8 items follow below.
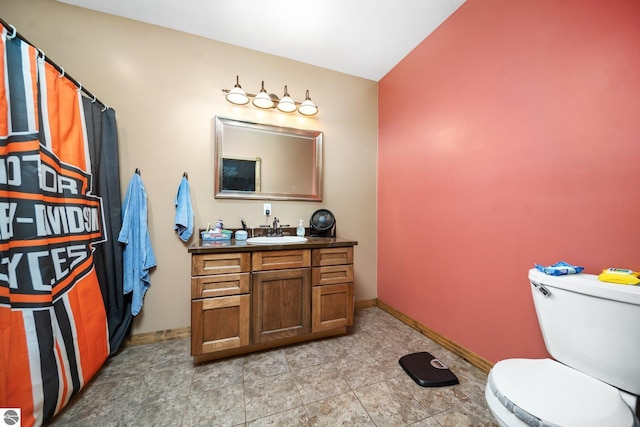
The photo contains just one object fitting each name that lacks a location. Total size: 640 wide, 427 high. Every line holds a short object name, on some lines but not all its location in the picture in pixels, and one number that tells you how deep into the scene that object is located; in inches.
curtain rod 40.1
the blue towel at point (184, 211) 75.0
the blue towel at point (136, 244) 69.7
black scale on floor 56.2
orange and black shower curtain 39.8
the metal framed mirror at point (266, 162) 82.8
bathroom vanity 60.6
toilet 29.3
